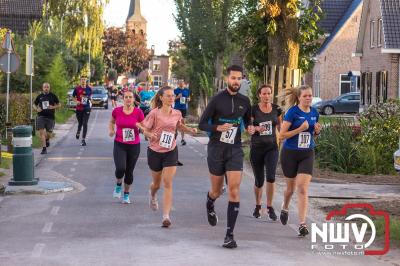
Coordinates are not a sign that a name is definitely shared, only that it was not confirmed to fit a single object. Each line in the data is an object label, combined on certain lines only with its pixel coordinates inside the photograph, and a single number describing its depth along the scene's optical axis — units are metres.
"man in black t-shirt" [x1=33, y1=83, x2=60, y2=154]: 24.77
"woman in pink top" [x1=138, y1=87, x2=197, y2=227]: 12.14
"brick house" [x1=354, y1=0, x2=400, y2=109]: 44.59
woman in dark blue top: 11.42
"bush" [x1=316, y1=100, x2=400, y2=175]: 20.30
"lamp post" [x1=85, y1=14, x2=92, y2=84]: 58.27
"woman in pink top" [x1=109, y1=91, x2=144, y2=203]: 14.16
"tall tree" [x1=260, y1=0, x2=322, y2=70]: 22.02
